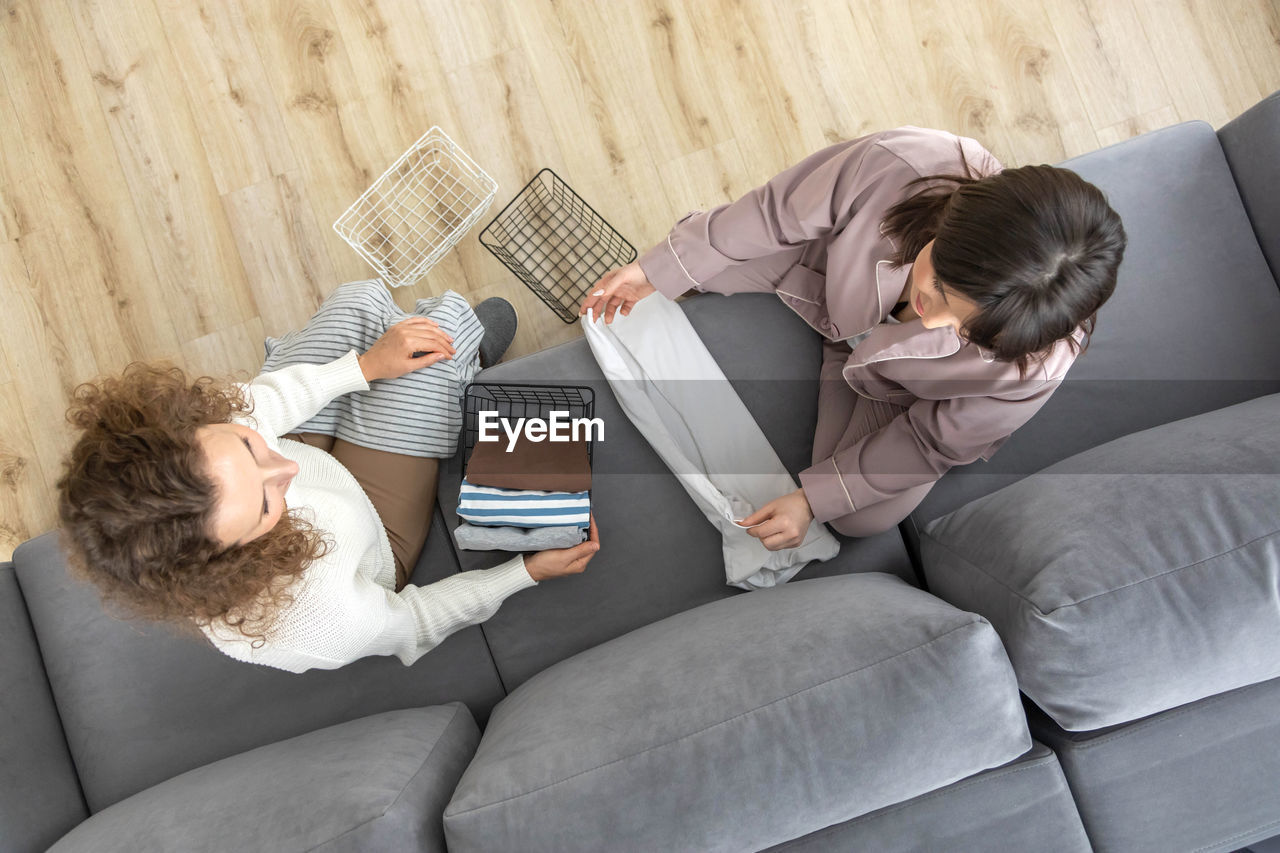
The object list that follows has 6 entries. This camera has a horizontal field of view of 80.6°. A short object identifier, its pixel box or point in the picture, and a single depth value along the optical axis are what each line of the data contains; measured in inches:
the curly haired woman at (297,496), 36.4
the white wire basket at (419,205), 70.3
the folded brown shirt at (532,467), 49.4
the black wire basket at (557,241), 68.5
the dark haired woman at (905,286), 34.4
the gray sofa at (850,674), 36.5
